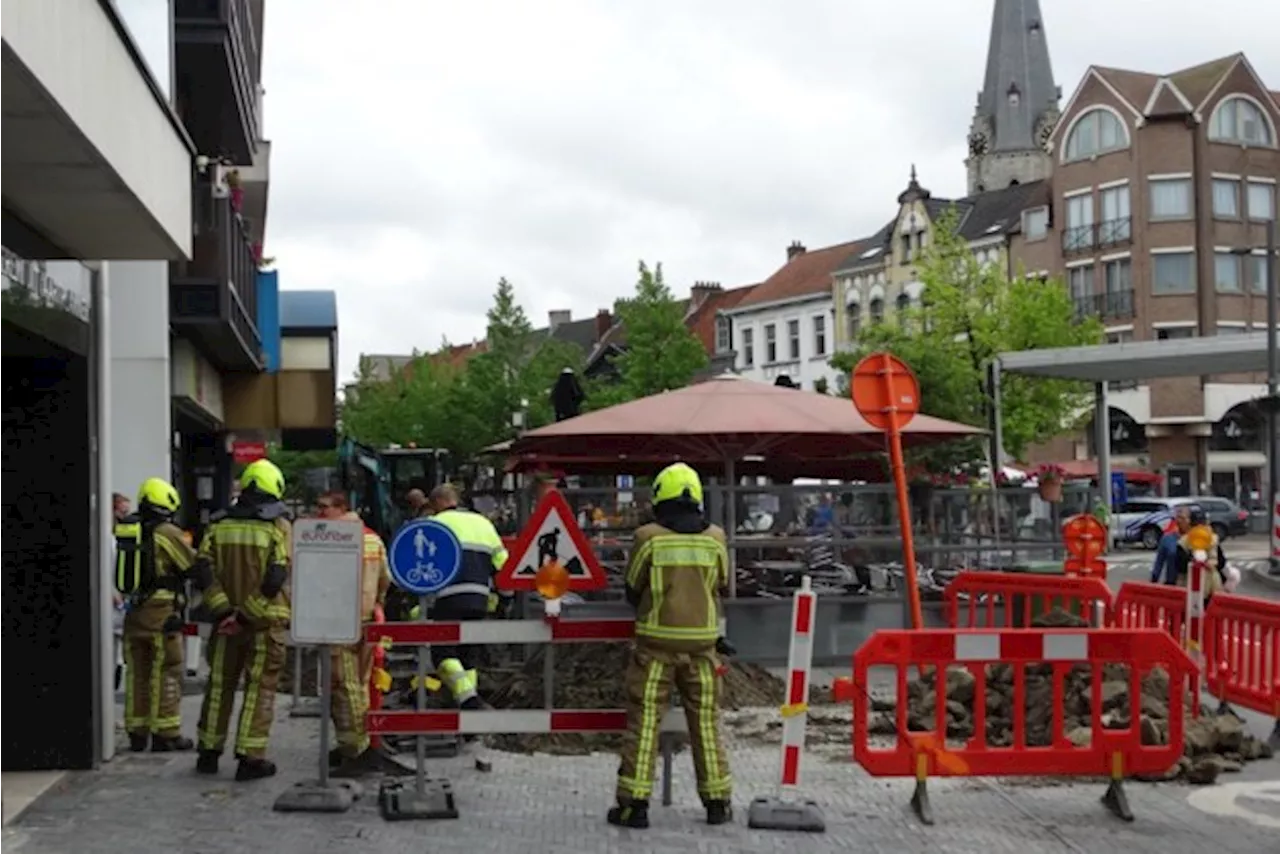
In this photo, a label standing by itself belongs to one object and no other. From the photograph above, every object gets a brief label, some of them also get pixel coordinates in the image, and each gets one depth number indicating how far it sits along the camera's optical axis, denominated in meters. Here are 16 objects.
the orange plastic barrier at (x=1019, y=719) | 9.11
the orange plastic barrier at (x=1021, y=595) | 13.21
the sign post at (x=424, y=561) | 9.47
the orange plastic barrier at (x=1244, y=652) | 11.44
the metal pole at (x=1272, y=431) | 32.08
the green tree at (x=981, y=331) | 47.86
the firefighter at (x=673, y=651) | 8.73
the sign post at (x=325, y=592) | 9.29
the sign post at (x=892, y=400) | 12.30
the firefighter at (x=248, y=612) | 10.09
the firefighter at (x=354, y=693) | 10.35
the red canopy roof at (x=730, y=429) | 16.31
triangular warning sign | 9.88
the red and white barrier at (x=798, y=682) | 8.86
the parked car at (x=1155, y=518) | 47.78
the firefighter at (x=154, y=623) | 11.21
